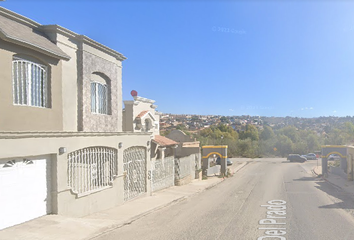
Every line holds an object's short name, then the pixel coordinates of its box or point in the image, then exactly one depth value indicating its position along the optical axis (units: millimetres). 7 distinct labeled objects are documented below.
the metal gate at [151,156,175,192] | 17391
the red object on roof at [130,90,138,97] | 21828
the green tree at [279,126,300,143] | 77425
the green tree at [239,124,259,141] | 81438
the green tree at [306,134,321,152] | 72688
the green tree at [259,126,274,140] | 79781
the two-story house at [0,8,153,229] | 8461
